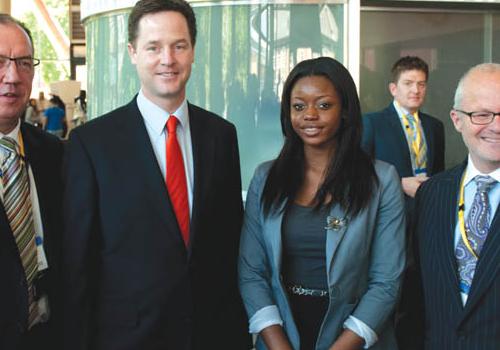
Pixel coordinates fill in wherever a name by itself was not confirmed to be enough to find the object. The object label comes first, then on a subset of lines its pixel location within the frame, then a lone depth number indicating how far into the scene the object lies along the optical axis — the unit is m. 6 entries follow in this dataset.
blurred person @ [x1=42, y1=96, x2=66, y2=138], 17.80
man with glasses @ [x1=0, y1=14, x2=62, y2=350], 2.60
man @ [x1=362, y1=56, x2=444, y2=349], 4.96
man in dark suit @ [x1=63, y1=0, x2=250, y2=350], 2.59
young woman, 2.67
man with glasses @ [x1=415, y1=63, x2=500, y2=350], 2.38
